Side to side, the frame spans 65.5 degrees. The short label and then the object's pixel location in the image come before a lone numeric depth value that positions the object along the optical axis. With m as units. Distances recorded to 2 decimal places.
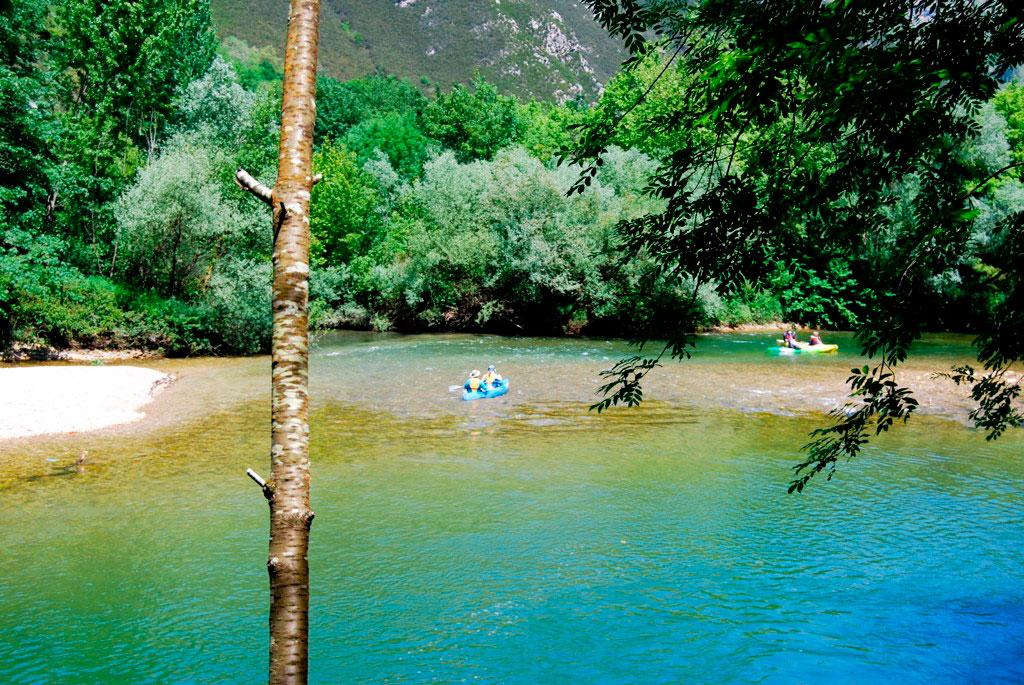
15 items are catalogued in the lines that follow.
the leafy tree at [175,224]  32.66
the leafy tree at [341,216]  55.81
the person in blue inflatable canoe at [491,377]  24.03
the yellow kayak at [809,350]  35.56
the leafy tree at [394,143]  75.50
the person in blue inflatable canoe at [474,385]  23.77
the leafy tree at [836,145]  4.21
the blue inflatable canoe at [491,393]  23.53
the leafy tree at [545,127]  69.81
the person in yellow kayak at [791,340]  36.12
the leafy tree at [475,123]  71.56
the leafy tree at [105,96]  34.44
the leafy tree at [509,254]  43.34
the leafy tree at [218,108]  44.31
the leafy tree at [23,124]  26.36
